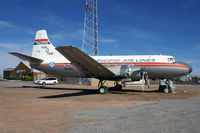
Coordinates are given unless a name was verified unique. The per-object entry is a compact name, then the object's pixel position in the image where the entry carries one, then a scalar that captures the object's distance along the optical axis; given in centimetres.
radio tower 4111
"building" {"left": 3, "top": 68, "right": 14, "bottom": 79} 9632
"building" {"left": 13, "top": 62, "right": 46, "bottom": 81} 6655
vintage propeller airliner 1591
